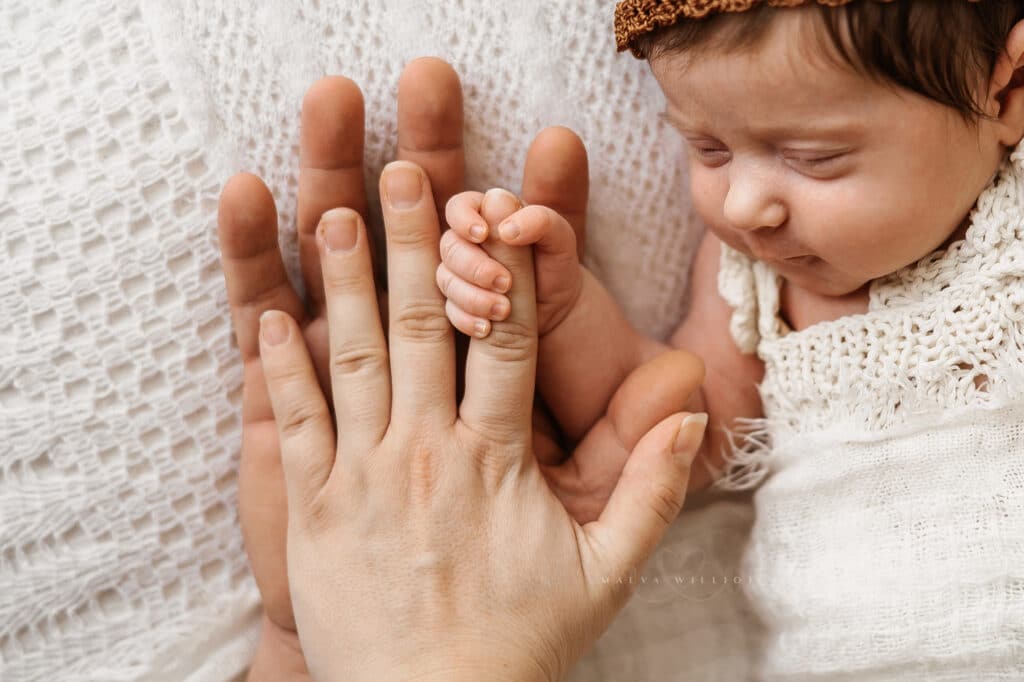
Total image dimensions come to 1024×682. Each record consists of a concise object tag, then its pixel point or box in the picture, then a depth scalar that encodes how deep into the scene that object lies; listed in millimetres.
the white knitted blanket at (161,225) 708
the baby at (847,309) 655
